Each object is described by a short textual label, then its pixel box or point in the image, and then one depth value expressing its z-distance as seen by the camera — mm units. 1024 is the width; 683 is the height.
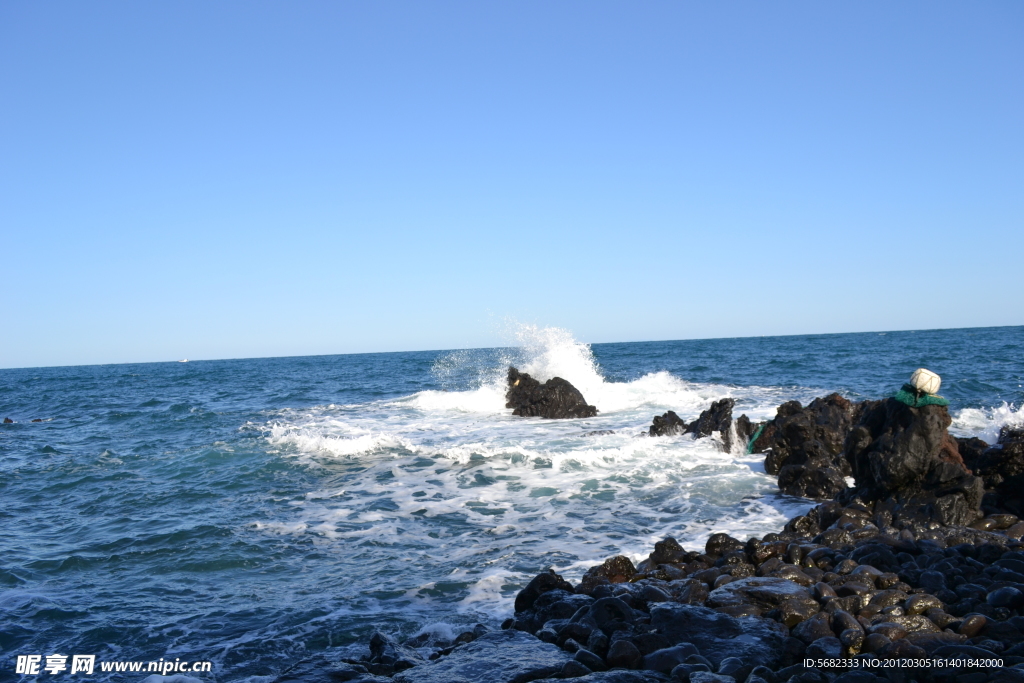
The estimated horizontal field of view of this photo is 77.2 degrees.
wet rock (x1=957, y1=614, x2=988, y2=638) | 4414
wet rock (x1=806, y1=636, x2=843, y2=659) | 4328
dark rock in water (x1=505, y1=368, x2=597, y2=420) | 19812
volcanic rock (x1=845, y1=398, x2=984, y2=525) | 7145
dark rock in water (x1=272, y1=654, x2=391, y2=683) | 4496
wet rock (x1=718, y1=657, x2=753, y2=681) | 4152
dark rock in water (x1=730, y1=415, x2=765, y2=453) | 12953
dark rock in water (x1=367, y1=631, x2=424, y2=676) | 4688
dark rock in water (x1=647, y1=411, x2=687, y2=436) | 15039
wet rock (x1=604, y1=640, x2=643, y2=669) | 4402
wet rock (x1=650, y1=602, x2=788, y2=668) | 4445
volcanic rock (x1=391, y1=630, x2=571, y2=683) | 4332
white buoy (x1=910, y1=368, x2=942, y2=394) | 7551
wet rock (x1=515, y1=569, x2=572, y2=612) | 5746
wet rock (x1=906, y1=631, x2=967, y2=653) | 4238
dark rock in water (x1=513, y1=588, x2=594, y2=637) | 5320
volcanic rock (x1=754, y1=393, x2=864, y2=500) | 9594
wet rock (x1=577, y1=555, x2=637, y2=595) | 6273
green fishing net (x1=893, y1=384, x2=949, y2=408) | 7574
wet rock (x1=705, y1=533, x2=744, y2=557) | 6637
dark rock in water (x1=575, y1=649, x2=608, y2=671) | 4379
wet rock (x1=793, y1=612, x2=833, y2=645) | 4578
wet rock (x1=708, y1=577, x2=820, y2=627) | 4961
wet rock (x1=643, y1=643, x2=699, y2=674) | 4293
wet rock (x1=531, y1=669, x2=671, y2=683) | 4086
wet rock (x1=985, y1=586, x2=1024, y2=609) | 4688
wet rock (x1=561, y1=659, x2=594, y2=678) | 4230
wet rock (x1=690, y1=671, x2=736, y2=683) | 3979
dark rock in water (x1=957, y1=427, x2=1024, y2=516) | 7965
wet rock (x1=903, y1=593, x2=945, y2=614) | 4762
